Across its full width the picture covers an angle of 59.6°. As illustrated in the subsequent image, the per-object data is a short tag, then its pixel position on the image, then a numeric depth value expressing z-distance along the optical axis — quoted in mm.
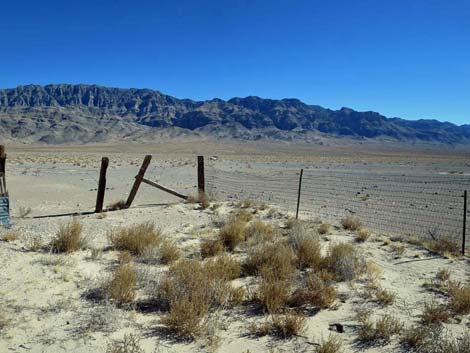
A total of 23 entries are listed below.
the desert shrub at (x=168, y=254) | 7340
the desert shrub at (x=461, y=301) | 5578
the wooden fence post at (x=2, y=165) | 9453
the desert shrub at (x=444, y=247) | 8734
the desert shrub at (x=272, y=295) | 5395
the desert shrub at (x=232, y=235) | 8578
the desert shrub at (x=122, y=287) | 5501
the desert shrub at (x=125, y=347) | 4083
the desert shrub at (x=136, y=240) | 7691
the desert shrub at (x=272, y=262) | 6523
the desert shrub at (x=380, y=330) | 4840
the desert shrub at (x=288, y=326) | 4867
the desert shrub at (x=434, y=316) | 5285
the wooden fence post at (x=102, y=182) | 11648
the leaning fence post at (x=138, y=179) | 12367
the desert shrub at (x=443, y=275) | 7079
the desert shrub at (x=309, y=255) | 7359
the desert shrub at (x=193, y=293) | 4785
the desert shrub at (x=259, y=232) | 9000
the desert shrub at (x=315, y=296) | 5680
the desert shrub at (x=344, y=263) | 6884
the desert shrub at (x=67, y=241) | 7477
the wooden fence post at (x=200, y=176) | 13846
